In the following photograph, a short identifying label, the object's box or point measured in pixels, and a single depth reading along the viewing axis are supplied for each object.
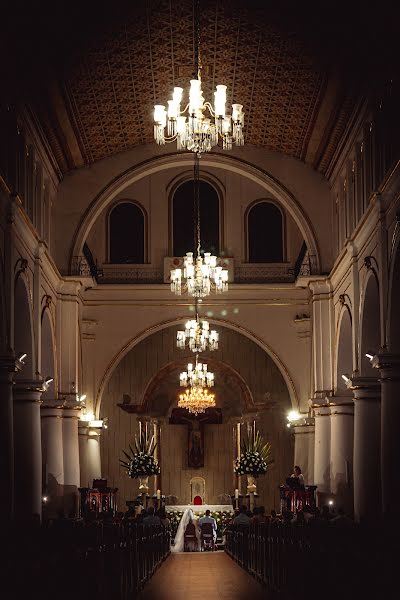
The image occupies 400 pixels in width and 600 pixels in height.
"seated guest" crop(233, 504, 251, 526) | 26.19
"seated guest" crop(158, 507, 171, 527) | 26.88
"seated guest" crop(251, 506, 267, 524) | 26.60
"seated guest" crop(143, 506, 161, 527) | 25.19
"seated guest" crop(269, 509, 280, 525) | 24.45
